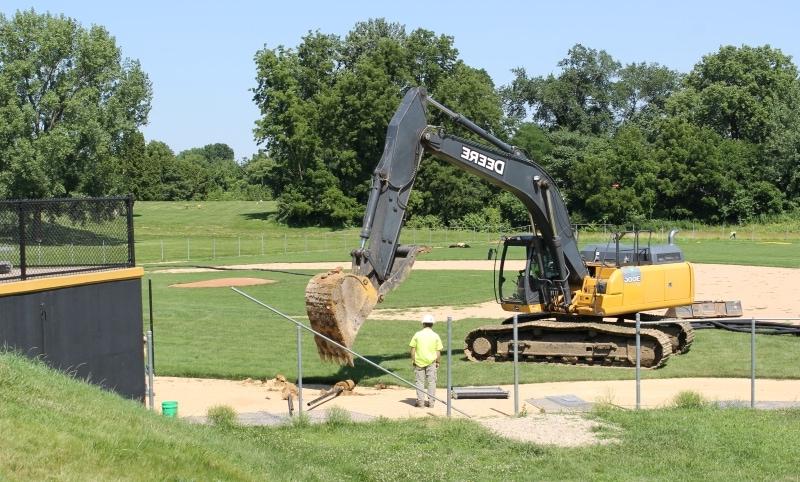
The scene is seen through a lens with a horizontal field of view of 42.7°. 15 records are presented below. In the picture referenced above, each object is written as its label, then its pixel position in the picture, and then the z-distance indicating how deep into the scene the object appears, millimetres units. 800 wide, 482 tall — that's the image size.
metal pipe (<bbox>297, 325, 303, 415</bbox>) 17125
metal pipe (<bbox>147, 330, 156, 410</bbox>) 17195
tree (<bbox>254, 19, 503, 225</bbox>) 93875
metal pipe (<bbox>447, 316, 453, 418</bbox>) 17094
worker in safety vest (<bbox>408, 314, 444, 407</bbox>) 18672
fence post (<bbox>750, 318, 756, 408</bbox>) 17375
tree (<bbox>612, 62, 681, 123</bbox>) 128500
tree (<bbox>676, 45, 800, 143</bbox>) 102312
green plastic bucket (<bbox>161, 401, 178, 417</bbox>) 16375
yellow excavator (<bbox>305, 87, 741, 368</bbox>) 20562
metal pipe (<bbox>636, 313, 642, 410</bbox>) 17734
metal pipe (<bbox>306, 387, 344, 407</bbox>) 19353
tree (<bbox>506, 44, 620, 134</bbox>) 122000
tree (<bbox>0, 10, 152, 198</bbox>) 68375
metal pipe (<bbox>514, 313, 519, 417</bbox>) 17453
